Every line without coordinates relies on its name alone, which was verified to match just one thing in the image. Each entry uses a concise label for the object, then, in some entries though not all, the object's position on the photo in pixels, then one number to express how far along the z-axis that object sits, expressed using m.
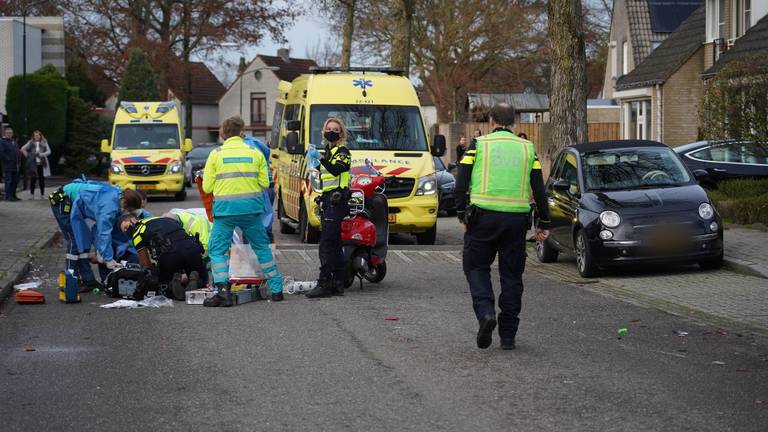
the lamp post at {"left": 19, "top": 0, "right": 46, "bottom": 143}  39.19
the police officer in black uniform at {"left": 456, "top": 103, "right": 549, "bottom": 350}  8.77
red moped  12.59
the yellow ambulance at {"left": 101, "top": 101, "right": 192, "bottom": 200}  31.05
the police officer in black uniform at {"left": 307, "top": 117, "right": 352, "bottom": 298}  11.99
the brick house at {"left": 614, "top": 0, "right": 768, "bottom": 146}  33.06
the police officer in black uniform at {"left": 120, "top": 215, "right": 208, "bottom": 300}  11.87
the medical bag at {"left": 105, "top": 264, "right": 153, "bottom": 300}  11.83
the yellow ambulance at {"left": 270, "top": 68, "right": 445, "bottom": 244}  18.08
